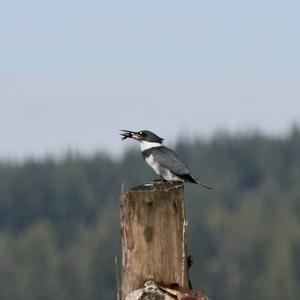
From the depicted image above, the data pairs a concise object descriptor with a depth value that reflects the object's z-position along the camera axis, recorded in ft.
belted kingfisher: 78.48
